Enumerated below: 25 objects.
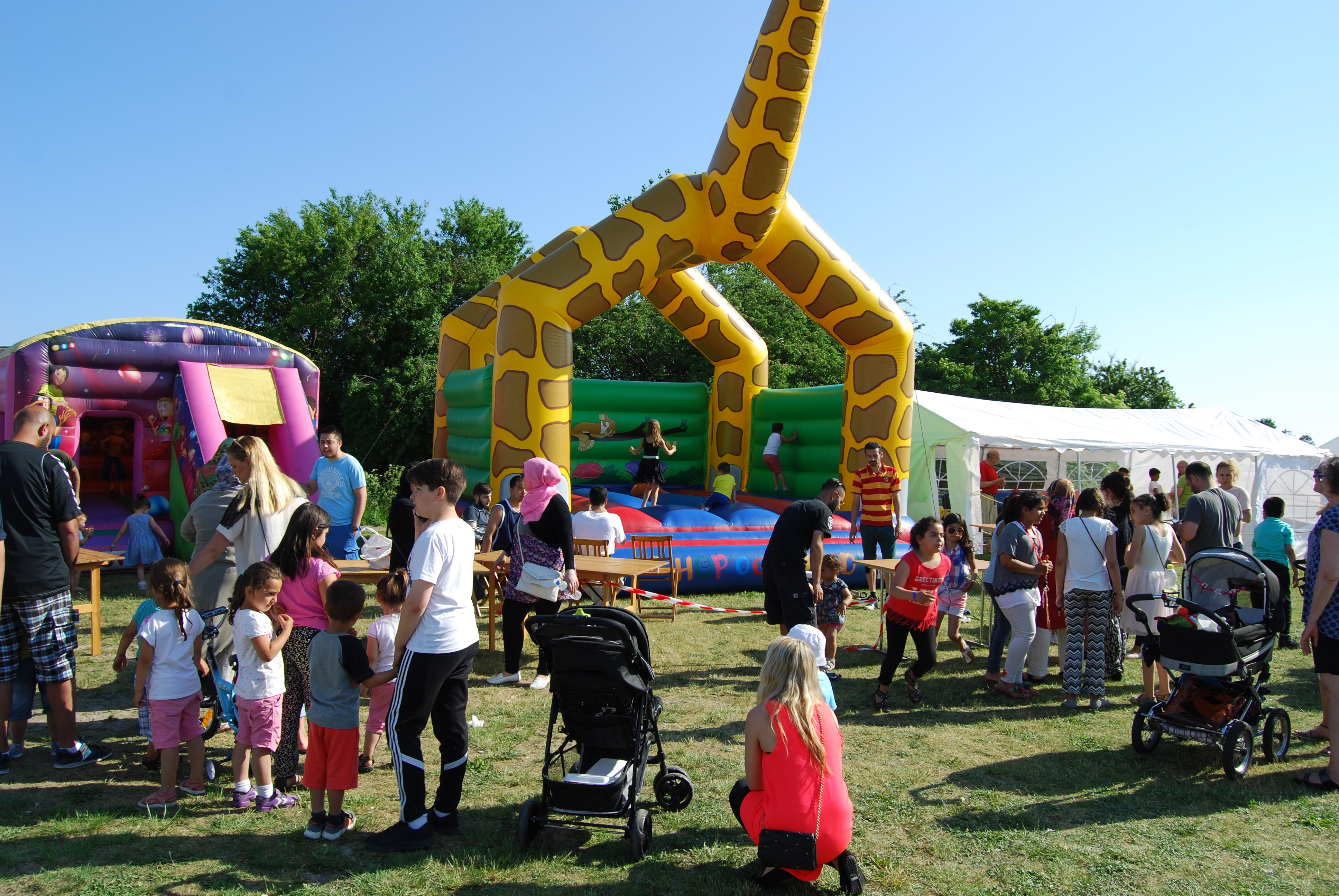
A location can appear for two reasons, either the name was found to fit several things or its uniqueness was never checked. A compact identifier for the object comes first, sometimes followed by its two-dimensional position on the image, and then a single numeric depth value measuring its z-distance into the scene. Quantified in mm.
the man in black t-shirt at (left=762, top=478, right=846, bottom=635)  5023
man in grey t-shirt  6102
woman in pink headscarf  4910
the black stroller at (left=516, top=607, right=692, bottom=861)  3221
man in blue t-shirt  5703
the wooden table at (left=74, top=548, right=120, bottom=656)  5707
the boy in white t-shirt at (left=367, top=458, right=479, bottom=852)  3123
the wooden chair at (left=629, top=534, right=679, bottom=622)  7844
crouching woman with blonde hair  2789
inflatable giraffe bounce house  8367
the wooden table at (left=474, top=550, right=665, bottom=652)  6008
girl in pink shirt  3574
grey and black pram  4215
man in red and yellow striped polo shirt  8156
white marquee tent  12125
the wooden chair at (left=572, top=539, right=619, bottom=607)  7000
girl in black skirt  10523
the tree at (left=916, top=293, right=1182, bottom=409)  27234
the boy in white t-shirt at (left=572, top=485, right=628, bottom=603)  7117
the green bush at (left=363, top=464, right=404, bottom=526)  15047
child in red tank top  5117
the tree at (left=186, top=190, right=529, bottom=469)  22984
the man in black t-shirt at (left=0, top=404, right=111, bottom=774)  3809
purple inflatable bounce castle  8711
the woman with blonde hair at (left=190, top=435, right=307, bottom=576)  3801
